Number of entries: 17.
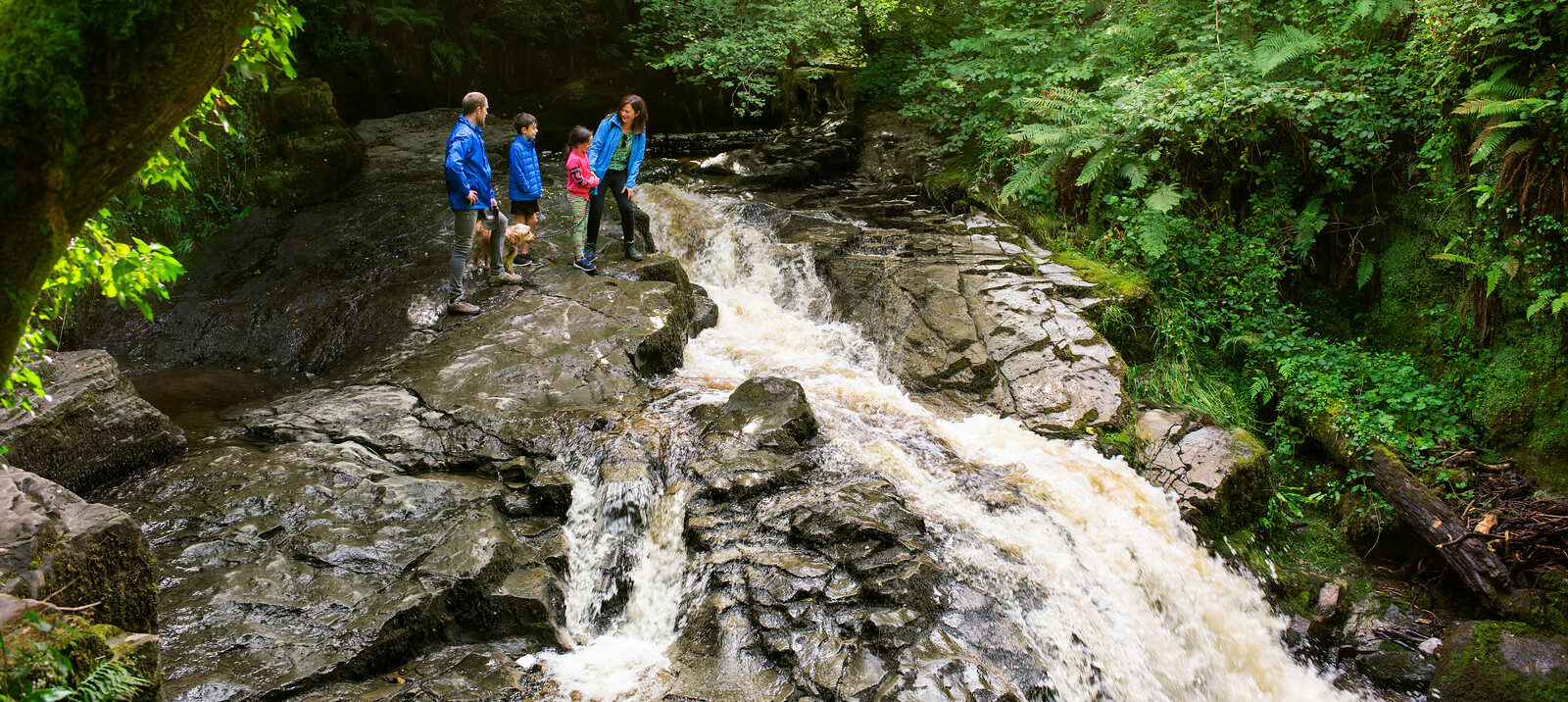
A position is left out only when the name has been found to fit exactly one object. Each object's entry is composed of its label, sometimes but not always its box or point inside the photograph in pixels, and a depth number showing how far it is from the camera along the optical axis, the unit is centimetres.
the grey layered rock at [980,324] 725
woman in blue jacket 817
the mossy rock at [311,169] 1064
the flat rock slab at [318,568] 399
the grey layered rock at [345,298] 800
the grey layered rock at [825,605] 423
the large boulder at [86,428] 488
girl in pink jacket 809
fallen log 568
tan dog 863
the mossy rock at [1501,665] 510
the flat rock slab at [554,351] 677
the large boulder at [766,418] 613
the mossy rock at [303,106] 1116
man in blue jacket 706
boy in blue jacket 775
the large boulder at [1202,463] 630
